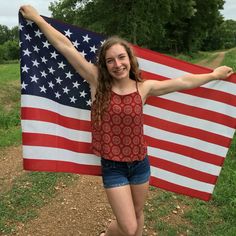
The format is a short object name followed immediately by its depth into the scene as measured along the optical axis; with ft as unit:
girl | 7.20
